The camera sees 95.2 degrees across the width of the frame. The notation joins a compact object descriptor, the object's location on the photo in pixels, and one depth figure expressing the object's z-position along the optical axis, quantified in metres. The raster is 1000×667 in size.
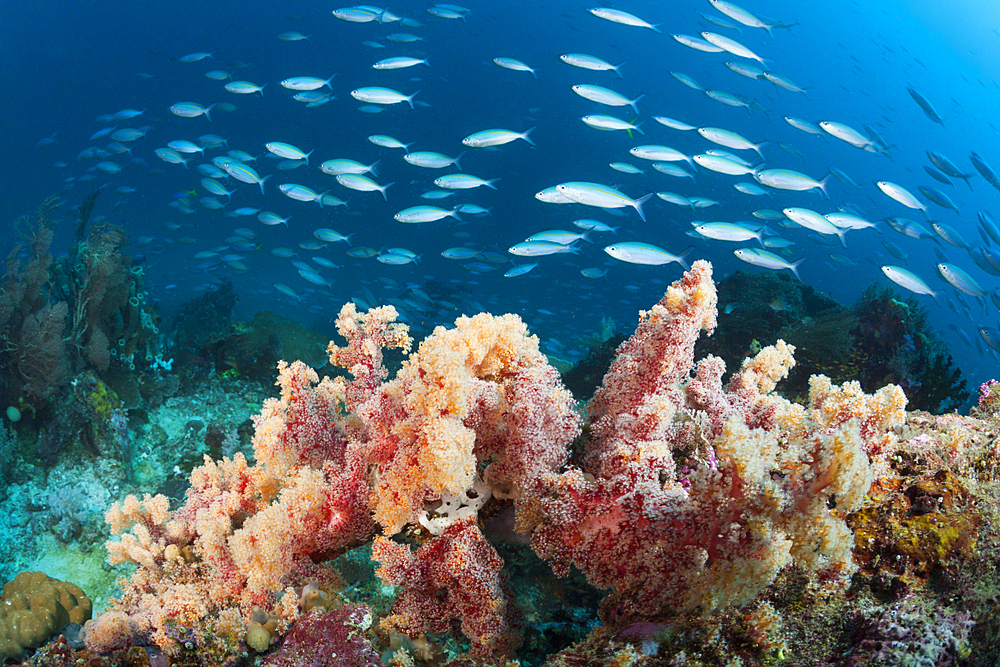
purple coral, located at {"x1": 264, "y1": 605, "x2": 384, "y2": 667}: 1.54
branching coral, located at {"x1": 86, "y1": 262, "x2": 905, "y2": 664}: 1.35
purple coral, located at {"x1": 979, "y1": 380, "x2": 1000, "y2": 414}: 2.44
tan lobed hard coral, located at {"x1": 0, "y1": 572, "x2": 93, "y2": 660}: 2.77
